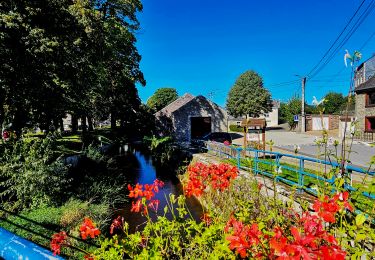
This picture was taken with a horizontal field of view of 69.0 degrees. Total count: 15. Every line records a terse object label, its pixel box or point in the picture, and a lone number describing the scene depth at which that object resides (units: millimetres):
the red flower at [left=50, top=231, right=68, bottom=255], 2447
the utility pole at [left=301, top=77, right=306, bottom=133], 39641
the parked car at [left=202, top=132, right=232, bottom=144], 22547
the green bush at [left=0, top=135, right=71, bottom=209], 7656
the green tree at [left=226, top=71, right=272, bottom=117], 54938
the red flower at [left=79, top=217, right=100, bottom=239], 2461
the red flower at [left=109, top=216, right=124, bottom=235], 3141
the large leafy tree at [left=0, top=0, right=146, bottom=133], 10867
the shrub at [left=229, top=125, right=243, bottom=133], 56850
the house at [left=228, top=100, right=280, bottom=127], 70150
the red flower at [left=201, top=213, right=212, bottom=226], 3371
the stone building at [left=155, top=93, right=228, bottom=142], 31609
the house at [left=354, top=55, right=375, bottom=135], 25531
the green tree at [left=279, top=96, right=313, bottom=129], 49403
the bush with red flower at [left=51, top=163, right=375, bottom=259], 1319
